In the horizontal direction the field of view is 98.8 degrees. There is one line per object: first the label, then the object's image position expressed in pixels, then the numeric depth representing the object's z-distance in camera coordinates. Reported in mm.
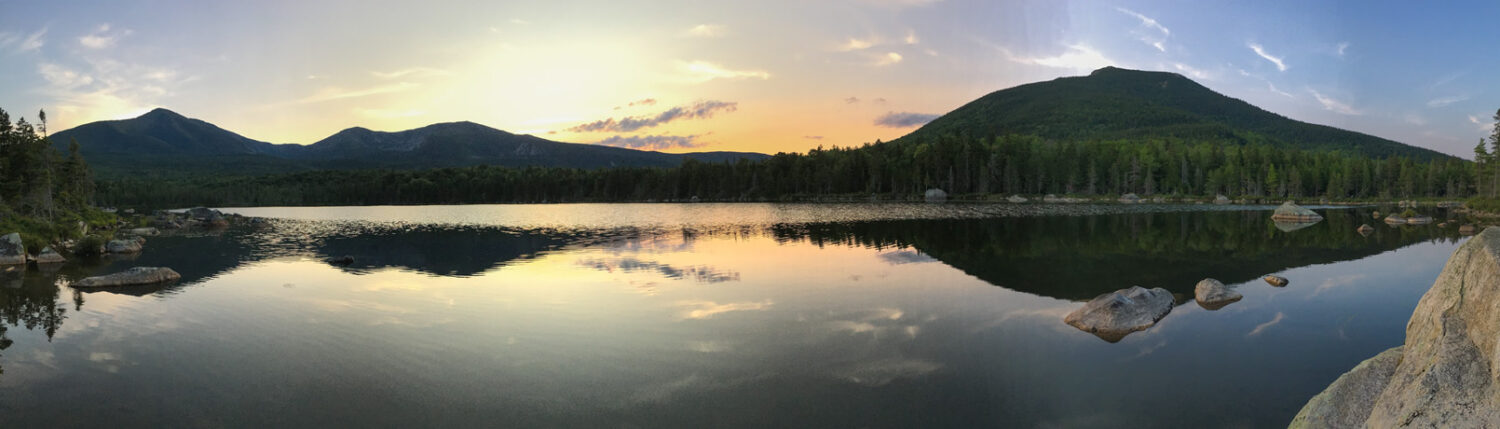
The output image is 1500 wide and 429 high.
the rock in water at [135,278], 24359
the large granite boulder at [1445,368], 6289
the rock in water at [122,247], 40591
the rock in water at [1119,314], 15219
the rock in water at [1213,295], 18781
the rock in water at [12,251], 32844
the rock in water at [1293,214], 59594
